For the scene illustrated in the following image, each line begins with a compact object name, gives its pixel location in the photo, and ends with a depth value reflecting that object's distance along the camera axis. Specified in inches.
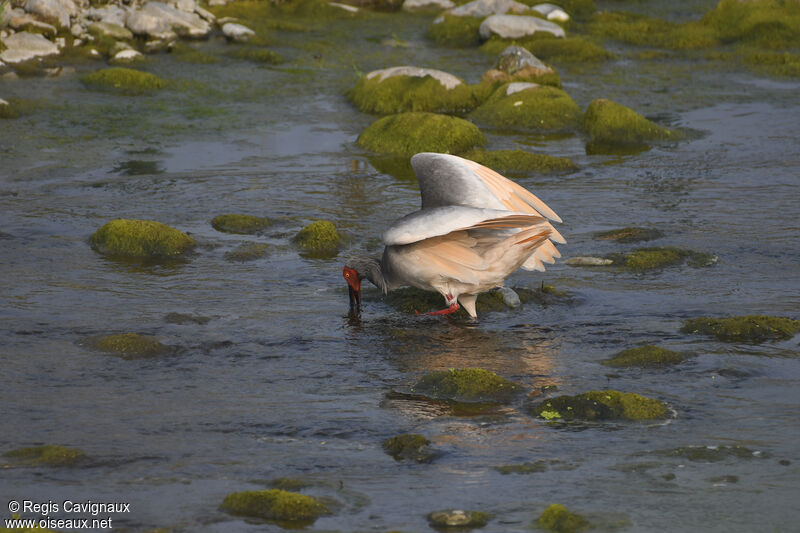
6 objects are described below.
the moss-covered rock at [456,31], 927.7
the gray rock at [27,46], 807.6
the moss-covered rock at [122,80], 750.5
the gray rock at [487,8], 969.5
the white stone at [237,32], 915.4
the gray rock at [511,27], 911.7
